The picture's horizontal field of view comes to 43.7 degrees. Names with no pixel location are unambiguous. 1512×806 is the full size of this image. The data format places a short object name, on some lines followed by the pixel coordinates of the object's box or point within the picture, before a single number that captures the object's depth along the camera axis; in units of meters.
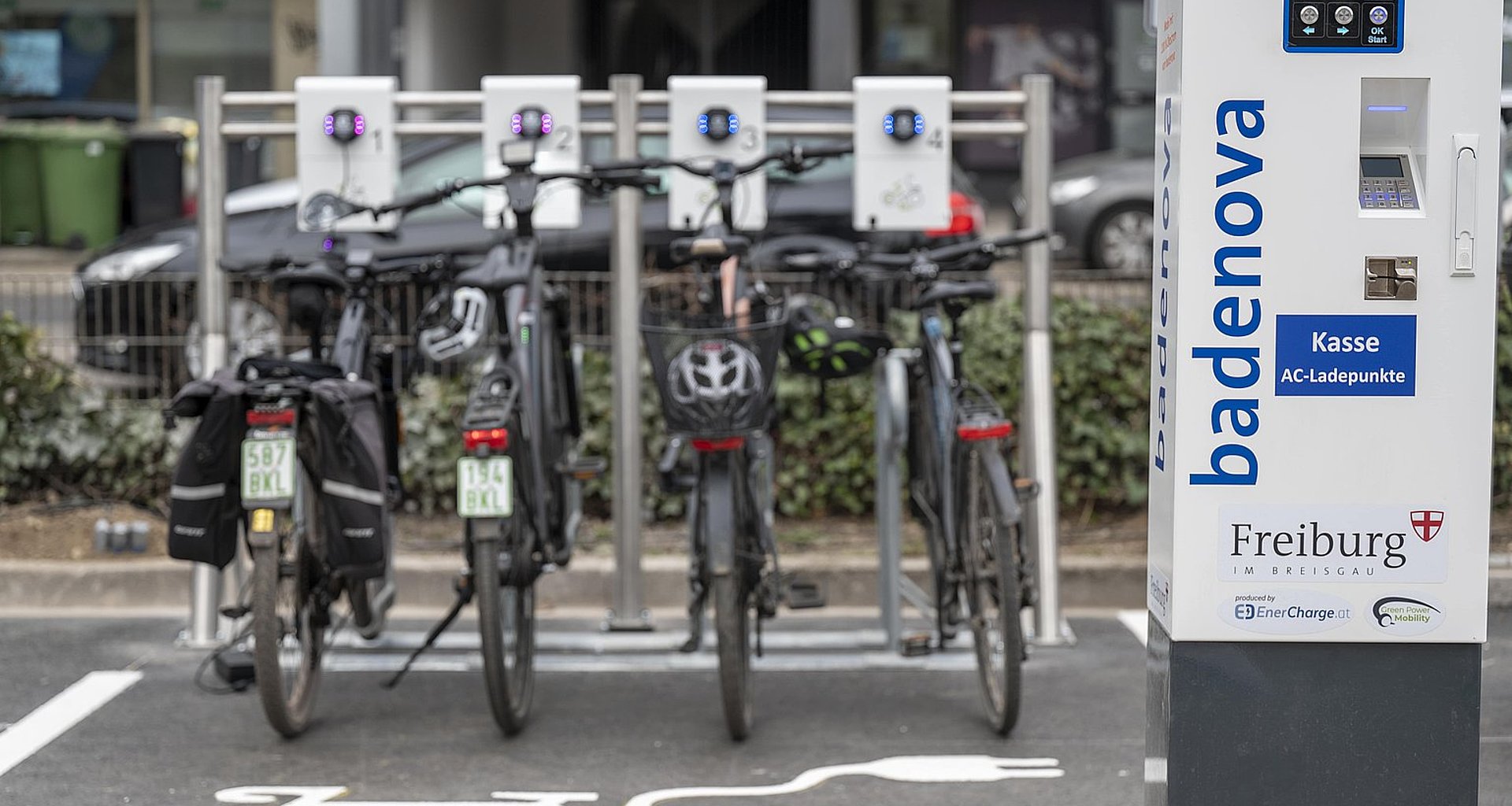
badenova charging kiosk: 3.44
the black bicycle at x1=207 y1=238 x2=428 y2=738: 5.07
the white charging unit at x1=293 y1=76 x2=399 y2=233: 6.46
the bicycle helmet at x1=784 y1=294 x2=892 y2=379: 5.73
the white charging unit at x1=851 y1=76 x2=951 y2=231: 6.47
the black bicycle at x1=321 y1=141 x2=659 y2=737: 5.13
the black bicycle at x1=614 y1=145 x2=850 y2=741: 5.11
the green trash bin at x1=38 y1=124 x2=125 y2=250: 15.77
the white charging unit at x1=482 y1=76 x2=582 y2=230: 6.40
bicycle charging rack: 6.42
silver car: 14.60
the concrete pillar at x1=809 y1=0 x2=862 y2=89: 16.67
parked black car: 7.61
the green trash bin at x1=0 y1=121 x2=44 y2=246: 15.85
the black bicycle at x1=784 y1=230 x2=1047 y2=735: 5.23
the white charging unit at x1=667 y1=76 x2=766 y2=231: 6.43
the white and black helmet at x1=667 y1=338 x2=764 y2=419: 5.12
